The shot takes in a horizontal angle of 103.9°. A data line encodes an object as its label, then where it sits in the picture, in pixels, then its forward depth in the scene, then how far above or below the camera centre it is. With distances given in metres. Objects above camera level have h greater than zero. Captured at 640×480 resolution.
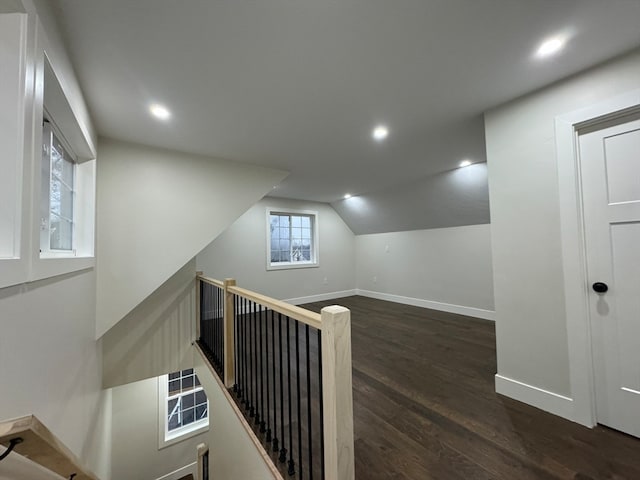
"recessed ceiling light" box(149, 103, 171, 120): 1.93 +1.13
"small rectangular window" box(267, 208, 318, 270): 5.21 +0.24
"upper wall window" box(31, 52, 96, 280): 1.23 +0.47
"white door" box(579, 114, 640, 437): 1.48 -0.11
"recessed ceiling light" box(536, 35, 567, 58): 1.35 +1.10
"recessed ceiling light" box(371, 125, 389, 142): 2.38 +1.13
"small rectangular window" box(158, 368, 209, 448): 4.20 -2.77
